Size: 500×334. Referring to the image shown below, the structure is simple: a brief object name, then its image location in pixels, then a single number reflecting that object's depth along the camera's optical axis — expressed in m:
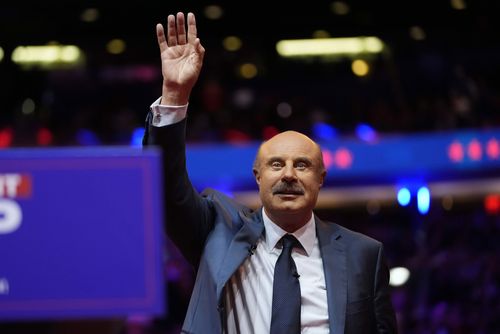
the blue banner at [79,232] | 2.48
